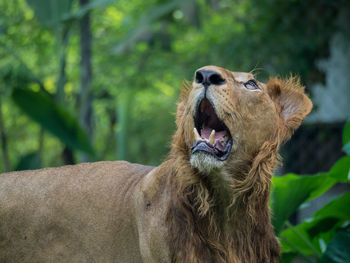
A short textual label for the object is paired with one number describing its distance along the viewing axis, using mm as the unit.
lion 6953
